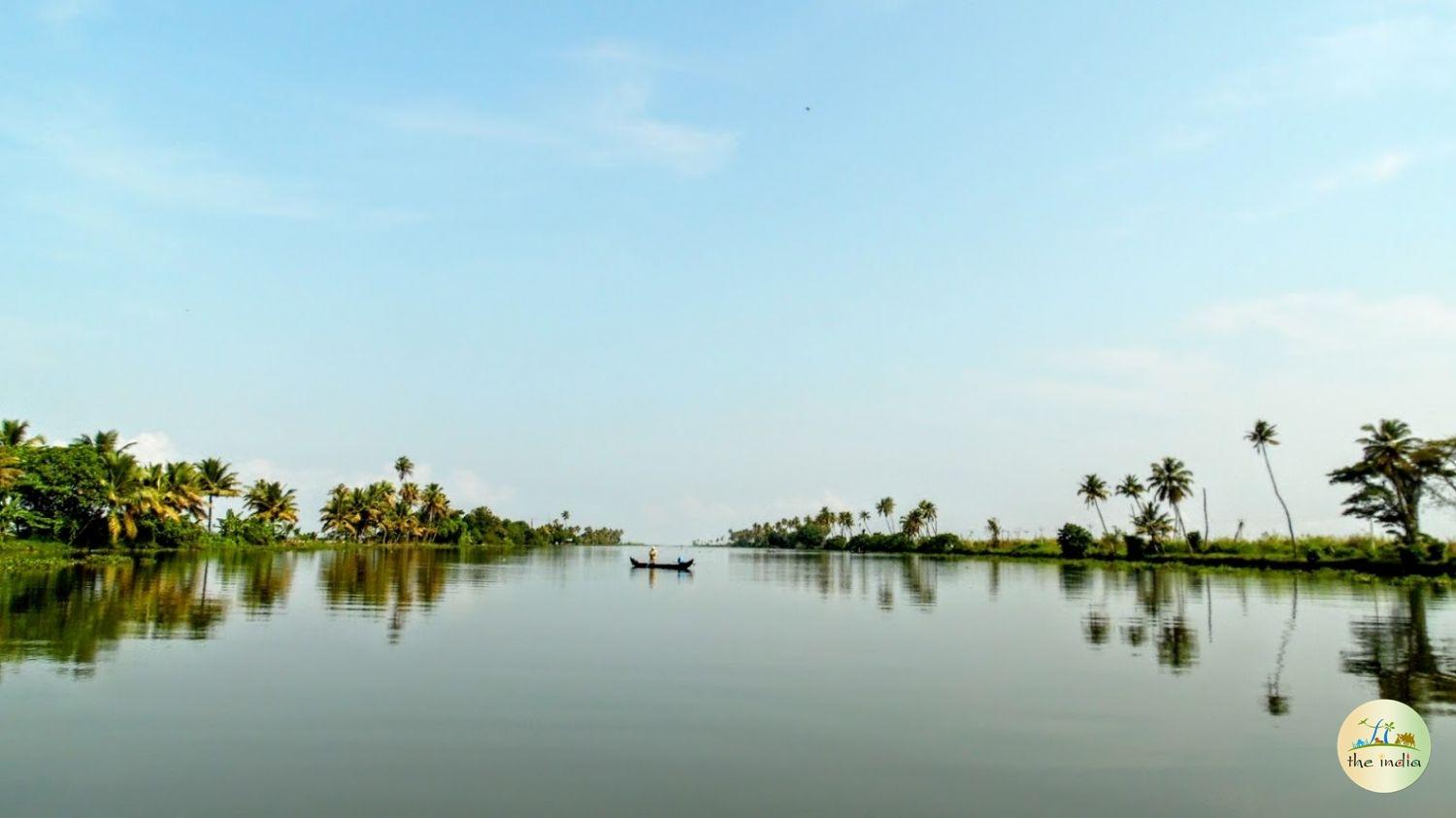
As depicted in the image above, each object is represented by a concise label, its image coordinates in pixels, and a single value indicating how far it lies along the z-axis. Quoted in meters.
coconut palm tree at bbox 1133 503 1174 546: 104.88
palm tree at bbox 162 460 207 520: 83.75
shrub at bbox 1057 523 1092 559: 116.94
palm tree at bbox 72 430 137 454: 76.64
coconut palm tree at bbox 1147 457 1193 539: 105.12
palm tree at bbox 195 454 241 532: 95.62
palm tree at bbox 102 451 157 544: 71.56
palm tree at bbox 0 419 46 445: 67.94
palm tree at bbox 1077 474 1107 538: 127.31
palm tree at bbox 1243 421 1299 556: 96.88
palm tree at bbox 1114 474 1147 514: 117.69
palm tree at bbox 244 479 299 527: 112.76
